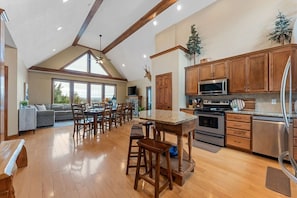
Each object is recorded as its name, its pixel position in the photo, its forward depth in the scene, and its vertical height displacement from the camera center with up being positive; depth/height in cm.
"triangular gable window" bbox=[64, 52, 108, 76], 863 +223
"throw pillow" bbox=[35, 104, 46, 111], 652 -40
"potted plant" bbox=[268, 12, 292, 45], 296 +153
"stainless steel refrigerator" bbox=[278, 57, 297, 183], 137 -24
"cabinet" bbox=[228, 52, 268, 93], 308 +63
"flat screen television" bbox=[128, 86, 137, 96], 1021 +61
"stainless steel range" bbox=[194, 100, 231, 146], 344 -62
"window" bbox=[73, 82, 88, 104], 868 +39
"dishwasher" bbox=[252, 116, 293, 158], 262 -73
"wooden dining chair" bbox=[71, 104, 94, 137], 439 -52
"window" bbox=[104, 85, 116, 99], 1024 +60
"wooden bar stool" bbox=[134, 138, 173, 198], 161 -70
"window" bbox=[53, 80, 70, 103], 806 +45
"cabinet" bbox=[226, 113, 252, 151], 305 -72
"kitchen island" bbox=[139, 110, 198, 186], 188 -46
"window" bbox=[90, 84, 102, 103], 948 +45
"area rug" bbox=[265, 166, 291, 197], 186 -121
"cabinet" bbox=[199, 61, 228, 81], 375 +82
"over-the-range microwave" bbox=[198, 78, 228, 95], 369 +36
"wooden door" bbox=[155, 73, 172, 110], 473 +29
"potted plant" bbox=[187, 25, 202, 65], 446 +183
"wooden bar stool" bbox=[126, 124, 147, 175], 227 -59
